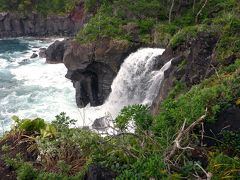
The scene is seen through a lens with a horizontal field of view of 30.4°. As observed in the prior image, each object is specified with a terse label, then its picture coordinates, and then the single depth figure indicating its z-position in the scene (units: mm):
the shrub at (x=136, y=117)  9219
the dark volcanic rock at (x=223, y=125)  8555
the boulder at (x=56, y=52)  37719
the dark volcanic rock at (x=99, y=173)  7809
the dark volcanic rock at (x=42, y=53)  41378
